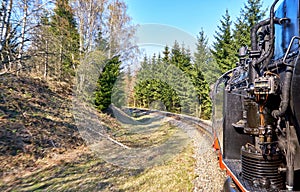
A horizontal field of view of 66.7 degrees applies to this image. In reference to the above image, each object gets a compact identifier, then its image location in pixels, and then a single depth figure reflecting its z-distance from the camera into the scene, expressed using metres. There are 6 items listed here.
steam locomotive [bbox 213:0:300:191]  1.97
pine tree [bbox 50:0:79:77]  10.25
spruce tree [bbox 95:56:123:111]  14.27
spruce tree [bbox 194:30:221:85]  20.73
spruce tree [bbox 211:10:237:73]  18.78
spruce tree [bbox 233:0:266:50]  17.61
